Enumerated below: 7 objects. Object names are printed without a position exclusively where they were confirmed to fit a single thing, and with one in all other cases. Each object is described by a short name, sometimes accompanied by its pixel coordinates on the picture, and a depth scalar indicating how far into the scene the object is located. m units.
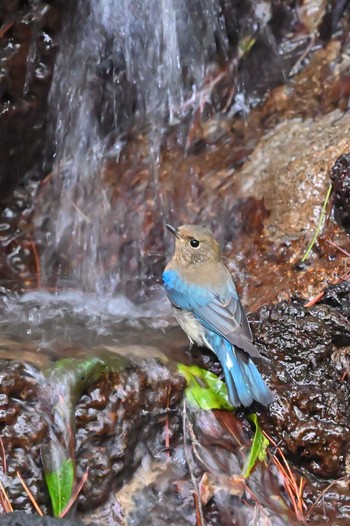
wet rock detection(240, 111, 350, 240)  12.52
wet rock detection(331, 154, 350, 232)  12.06
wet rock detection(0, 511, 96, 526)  6.76
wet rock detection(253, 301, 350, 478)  9.48
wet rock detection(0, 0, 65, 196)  11.68
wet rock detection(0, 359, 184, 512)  7.91
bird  9.47
